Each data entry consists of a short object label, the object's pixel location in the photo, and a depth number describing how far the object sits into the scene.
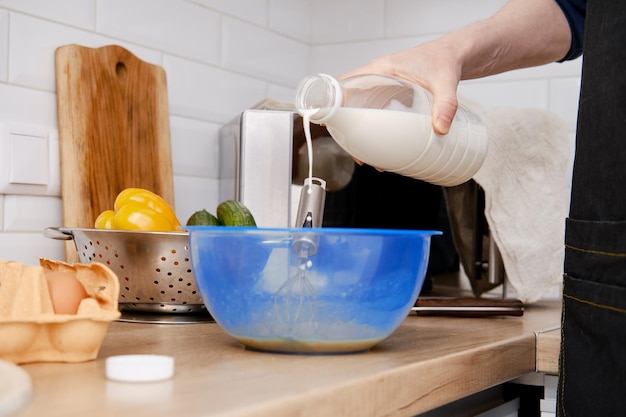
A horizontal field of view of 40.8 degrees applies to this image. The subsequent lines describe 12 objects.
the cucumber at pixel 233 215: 0.99
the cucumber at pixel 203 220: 0.98
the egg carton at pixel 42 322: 0.62
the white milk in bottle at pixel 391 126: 0.80
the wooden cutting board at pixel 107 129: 1.22
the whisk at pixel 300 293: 0.69
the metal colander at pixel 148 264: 0.95
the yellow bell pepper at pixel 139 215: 1.00
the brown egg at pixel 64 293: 0.66
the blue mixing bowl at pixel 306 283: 0.70
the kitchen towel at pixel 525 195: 1.29
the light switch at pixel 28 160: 1.16
